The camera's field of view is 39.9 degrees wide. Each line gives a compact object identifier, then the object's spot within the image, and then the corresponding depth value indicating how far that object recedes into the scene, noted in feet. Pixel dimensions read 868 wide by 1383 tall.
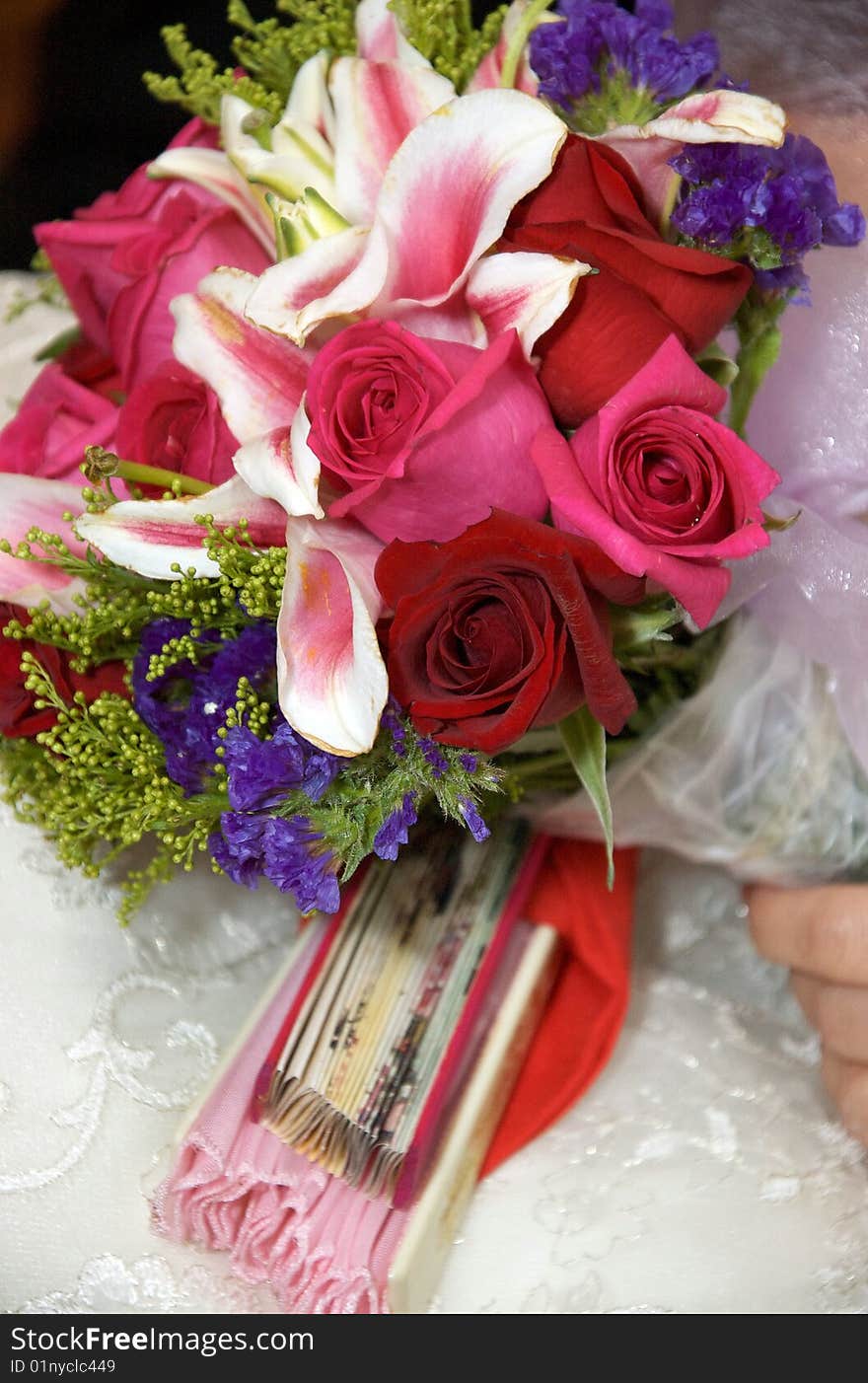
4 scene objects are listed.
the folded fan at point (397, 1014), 2.16
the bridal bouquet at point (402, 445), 1.54
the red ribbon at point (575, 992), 2.45
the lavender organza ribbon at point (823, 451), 2.04
